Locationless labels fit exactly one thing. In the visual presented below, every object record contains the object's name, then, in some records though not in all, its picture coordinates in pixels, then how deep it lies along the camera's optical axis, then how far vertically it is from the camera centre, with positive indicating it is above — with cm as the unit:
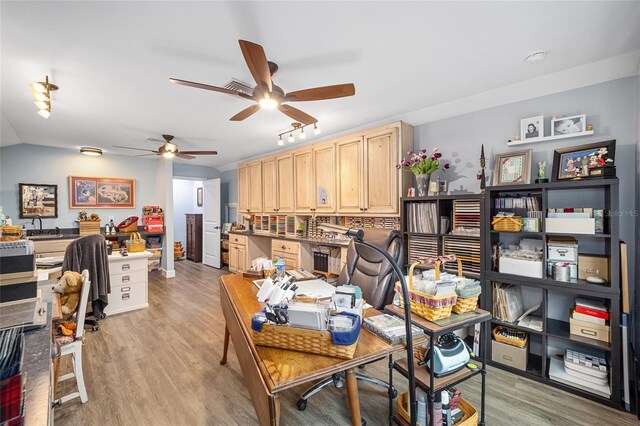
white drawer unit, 381 -95
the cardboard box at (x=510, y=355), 238 -126
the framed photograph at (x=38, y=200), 484 +27
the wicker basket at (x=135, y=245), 410 -46
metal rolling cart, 136 -91
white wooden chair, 204 -98
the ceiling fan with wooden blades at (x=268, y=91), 180 +91
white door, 662 -27
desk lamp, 110 -44
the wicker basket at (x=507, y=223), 240 -12
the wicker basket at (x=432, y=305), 140 -48
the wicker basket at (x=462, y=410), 163 -121
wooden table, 102 -60
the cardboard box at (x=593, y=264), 212 -43
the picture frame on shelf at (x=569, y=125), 236 +71
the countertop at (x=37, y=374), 70 -49
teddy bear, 230 -64
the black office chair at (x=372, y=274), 209 -52
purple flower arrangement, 302 +51
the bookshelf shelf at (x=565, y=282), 197 -57
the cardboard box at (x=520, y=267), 230 -49
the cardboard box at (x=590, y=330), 207 -92
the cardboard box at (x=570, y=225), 207 -13
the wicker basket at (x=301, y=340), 115 -54
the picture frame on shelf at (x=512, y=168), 255 +38
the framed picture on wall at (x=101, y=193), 534 +43
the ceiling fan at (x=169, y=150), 424 +96
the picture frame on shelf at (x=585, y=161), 206 +37
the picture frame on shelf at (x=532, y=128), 256 +74
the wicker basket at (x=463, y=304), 151 -51
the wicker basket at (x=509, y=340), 240 -114
